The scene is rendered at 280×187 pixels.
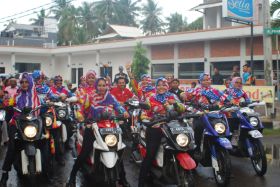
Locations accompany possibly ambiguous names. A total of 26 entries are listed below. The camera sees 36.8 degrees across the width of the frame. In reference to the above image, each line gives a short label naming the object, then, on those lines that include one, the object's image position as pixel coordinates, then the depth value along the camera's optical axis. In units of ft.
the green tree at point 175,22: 202.29
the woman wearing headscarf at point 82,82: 32.05
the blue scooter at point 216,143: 20.13
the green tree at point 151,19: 204.74
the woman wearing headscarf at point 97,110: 18.97
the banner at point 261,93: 43.52
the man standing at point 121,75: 33.49
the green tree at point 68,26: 172.45
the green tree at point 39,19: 225.76
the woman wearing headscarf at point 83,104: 19.33
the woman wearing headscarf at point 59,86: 30.71
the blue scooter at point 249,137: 22.70
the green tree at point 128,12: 205.57
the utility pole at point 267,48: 44.78
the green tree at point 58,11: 202.59
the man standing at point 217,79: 45.91
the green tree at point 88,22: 191.21
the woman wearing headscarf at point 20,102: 20.06
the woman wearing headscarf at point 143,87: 25.29
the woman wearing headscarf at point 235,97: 24.91
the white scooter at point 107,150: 18.04
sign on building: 51.93
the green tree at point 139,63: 89.51
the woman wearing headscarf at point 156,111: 18.84
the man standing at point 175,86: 30.78
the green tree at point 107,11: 199.72
